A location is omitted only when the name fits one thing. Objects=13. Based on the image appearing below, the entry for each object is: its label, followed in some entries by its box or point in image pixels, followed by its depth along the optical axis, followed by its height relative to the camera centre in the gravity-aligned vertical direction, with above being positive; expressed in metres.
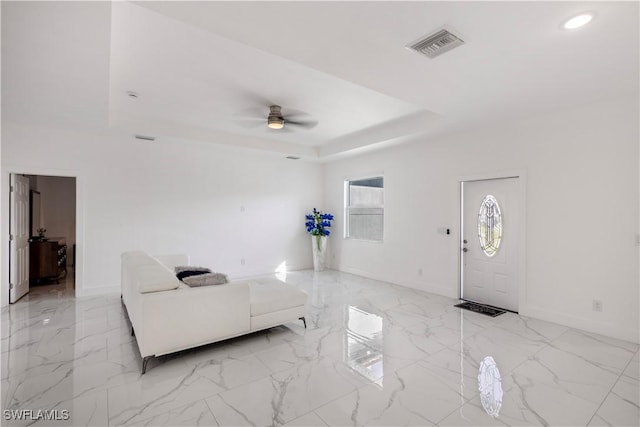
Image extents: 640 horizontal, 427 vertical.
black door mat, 4.08 -1.30
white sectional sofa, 2.57 -0.91
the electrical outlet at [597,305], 3.39 -0.99
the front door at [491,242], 4.18 -0.39
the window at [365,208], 6.24 +0.12
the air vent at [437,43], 2.18 +1.26
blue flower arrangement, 7.02 -0.23
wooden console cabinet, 5.48 -0.86
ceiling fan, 3.90 +1.35
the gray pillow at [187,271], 3.36 -0.68
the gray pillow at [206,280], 2.94 -0.65
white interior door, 4.46 -0.41
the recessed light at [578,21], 1.96 +1.27
